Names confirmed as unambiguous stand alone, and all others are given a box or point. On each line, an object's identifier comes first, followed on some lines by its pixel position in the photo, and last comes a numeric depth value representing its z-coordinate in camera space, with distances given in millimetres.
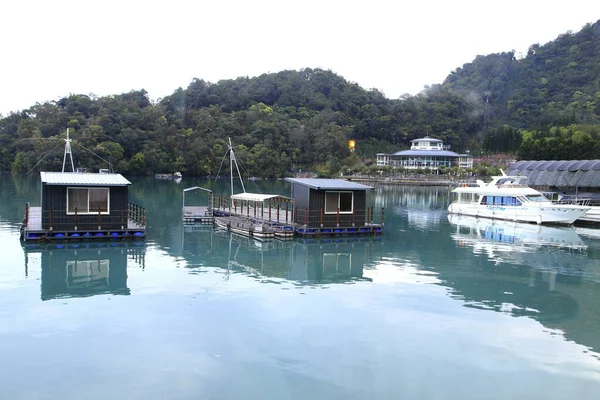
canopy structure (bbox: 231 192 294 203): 27719
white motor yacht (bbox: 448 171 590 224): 33188
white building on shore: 96000
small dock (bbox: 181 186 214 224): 31102
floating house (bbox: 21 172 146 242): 21266
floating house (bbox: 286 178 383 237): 25547
